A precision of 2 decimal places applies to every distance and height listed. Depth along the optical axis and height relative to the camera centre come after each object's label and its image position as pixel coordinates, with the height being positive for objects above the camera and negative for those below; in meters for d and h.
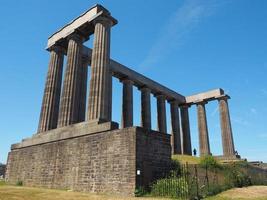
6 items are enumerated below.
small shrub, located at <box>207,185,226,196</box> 17.10 +0.04
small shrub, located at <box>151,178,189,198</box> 16.14 +0.09
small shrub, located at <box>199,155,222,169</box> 22.44 +2.10
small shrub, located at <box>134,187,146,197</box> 16.66 -0.14
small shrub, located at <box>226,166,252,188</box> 20.05 +0.82
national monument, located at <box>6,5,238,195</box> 18.39 +4.17
